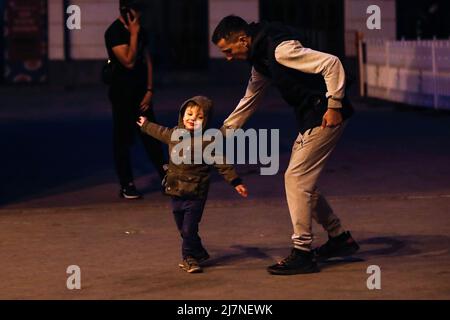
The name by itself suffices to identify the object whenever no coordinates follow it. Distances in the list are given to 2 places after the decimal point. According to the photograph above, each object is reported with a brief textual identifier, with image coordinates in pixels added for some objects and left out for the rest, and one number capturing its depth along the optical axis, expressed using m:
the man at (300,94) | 15.32
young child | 16.30
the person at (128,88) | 22.45
